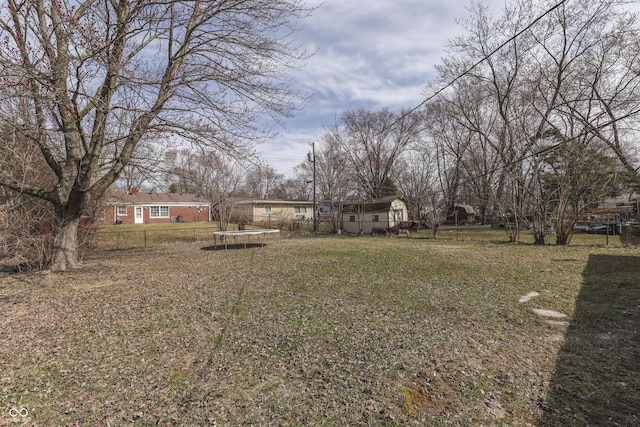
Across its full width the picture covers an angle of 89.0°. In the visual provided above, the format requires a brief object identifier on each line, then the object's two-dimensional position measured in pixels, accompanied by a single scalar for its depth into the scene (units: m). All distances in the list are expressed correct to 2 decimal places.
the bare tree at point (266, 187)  49.41
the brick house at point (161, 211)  31.78
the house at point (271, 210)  32.88
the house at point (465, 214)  40.28
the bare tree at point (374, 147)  32.22
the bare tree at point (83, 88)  4.98
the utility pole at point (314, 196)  22.48
